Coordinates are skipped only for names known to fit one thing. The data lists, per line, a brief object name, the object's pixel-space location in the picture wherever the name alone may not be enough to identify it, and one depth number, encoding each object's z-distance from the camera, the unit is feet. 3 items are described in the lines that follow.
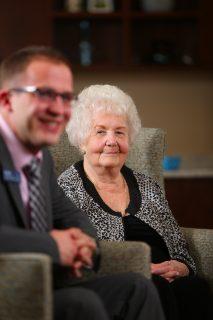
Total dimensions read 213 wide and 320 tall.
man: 10.77
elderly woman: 14.87
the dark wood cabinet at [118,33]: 24.98
